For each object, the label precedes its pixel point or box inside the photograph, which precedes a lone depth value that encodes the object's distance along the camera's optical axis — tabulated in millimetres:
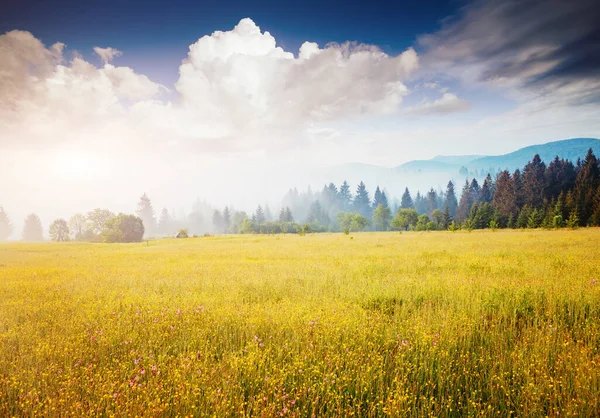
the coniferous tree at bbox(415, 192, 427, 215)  136000
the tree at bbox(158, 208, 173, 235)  150250
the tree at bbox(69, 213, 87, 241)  96375
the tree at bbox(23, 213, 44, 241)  110812
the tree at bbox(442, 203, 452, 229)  83875
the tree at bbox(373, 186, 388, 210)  133625
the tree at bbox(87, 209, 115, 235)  88938
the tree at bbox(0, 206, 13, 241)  117312
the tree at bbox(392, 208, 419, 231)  88312
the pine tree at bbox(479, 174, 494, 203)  103625
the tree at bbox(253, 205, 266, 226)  121350
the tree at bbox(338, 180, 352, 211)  145875
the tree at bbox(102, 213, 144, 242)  78000
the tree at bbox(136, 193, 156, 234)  141675
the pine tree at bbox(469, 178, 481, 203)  113194
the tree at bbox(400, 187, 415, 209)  122919
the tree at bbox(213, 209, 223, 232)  141000
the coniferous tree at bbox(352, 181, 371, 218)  137500
